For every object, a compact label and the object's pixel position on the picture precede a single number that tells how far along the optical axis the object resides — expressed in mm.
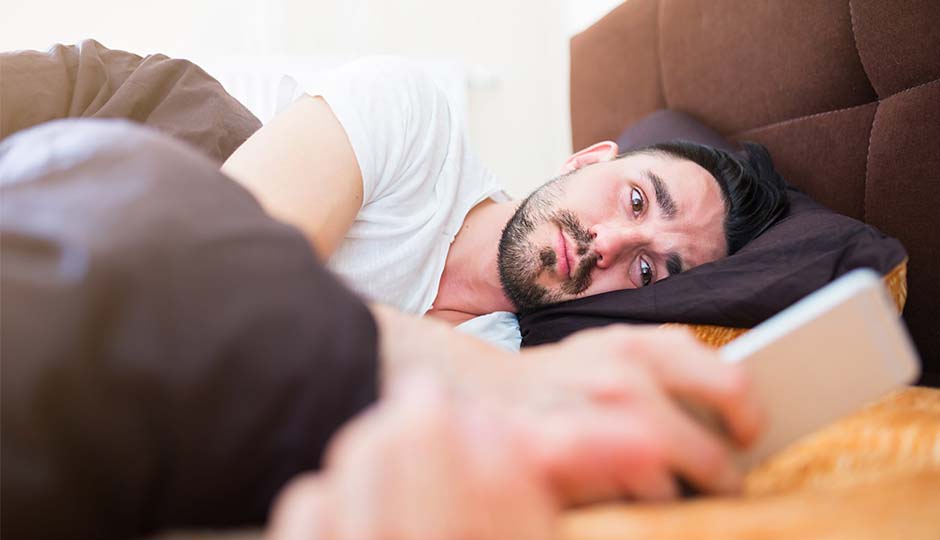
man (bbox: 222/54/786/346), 1139
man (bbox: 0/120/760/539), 324
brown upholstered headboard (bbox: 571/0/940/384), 981
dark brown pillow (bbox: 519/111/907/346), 866
